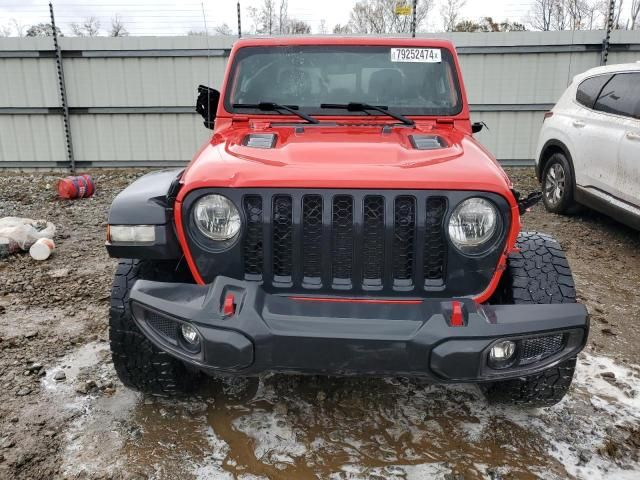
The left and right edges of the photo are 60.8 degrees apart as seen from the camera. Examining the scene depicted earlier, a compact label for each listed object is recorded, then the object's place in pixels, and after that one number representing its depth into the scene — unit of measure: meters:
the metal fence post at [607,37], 8.98
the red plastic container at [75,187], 7.57
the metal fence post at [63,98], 9.31
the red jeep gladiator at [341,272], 1.94
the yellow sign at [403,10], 8.44
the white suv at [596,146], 4.87
